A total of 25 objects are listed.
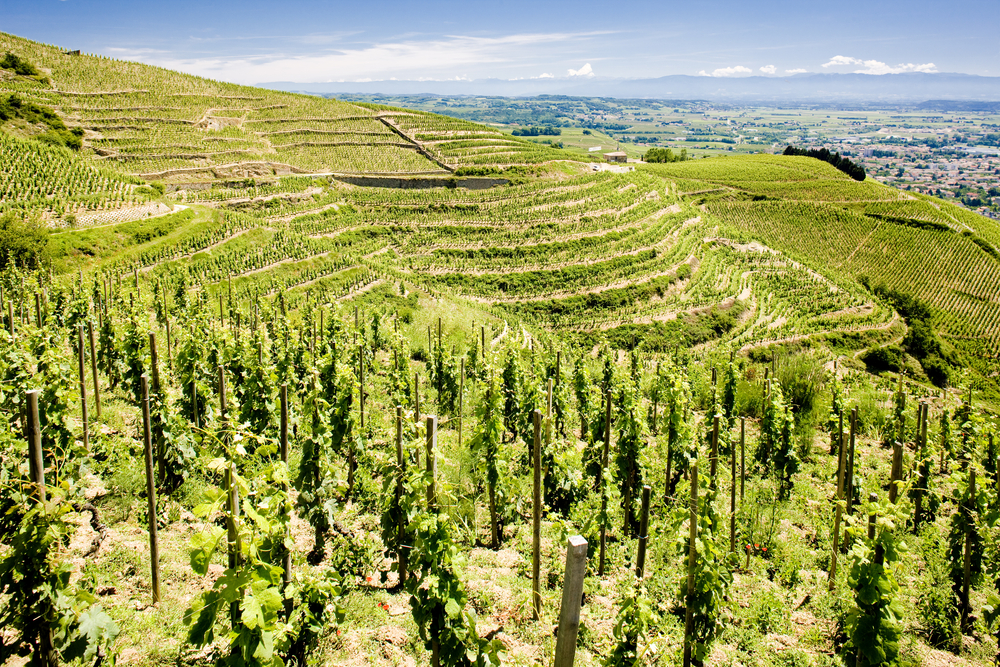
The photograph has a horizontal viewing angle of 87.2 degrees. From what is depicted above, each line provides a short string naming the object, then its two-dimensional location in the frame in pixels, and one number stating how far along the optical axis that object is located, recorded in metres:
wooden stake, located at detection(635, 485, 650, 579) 7.35
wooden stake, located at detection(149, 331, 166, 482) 8.09
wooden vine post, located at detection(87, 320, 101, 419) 9.78
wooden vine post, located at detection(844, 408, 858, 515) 8.84
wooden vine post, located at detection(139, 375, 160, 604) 6.08
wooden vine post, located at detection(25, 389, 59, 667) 4.42
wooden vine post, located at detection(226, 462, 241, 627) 3.93
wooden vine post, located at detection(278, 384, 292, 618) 5.21
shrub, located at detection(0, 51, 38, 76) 57.94
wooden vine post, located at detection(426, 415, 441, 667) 5.57
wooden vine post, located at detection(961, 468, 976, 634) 7.87
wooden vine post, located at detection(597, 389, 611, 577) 8.65
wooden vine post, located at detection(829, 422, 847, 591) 7.86
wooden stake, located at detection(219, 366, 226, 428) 7.98
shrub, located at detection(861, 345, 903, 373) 33.19
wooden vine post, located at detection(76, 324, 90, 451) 8.31
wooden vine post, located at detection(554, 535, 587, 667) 3.94
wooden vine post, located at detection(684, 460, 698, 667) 5.89
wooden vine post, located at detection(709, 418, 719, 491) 7.79
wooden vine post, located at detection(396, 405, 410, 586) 6.39
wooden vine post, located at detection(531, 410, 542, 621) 6.56
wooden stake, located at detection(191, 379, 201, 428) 9.64
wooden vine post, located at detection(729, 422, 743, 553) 8.94
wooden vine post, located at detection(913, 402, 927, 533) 10.80
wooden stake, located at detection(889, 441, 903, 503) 6.45
